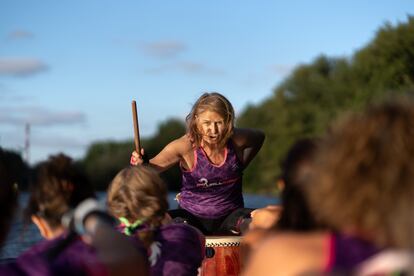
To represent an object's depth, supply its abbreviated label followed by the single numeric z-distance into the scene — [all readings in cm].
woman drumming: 968
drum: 926
